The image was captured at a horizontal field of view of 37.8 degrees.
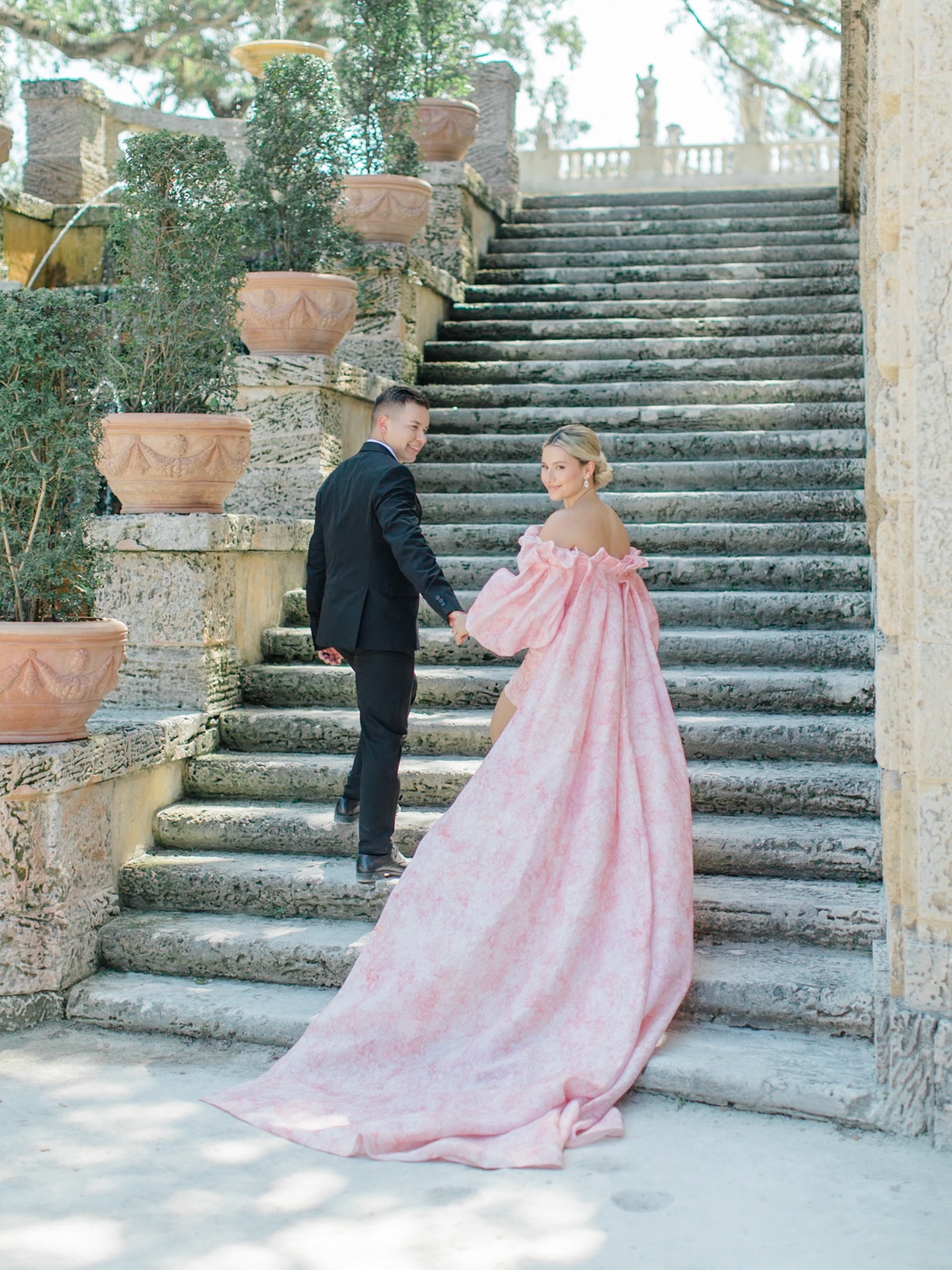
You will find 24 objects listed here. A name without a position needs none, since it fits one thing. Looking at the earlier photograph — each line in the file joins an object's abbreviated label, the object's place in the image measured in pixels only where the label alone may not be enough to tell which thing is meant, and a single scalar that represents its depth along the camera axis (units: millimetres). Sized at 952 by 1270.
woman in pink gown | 3498
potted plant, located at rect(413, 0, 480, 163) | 8867
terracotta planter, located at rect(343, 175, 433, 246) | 7617
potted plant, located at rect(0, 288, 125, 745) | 4250
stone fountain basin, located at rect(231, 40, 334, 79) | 9555
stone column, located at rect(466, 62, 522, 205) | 11016
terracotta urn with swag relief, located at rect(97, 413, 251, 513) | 5125
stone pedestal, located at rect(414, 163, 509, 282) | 9039
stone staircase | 4105
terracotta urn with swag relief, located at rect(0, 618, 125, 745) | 4215
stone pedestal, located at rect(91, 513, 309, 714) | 5211
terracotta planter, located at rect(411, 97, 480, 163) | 8969
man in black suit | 4535
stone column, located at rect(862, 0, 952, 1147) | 3264
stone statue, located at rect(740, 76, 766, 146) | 23188
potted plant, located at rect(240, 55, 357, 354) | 6695
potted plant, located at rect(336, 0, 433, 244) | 7641
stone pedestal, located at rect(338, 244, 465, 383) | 7627
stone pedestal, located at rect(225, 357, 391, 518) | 6375
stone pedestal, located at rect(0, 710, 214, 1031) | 4270
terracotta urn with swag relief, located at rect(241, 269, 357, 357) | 6391
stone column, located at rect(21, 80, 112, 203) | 10398
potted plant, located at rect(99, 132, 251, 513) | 5086
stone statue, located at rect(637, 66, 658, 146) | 21859
